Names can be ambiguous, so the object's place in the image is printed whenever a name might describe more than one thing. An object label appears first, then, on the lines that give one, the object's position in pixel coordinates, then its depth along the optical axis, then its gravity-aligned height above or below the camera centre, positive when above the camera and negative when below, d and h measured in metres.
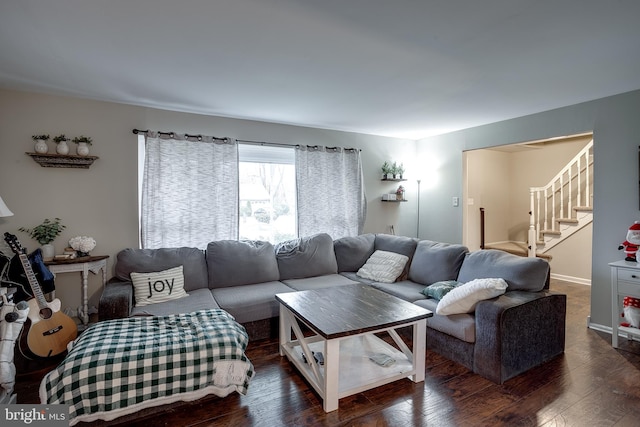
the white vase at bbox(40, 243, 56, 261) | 2.84 -0.39
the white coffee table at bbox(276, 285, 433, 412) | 1.92 -0.90
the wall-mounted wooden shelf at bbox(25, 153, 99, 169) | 2.85 +0.45
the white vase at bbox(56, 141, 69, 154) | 2.88 +0.55
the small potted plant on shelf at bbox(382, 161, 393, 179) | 4.78 +0.60
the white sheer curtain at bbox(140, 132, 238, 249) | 3.32 +0.20
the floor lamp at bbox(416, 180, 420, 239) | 5.11 -0.29
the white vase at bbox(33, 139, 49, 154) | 2.81 +0.55
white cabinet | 2.58 -0.64
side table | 2.74 -0.52
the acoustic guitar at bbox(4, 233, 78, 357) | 2.29 -0.85
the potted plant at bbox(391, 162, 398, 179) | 4.80 +0.61
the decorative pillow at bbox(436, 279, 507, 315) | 2.26 -0.61
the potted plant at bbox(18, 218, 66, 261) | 2.85 -0.23
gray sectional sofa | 2.25 -0.71
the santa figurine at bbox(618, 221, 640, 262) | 2.65 -0.27
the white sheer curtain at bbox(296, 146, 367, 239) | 4.16 +0.25
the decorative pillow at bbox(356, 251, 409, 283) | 3.44 -0.64
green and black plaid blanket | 1.63 -0.88
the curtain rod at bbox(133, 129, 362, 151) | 3.28 +0.82
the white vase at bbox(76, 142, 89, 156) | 2.96 +0.56
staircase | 4.89 +0.08
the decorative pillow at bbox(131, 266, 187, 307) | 2.77 -0.69
